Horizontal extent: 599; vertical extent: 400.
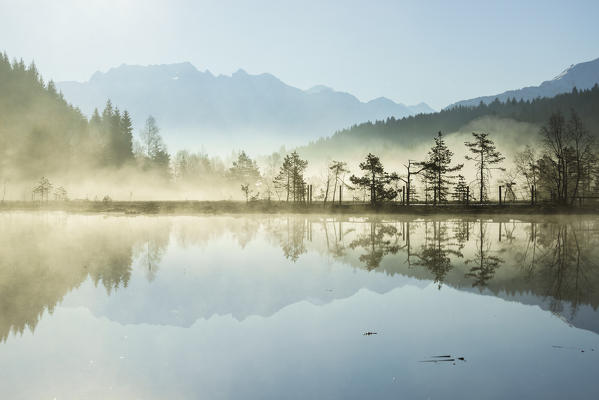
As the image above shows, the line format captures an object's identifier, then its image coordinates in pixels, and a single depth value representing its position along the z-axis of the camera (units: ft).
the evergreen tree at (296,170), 238.52
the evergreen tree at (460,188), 229.66
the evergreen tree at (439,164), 205.98
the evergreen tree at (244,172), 330.34
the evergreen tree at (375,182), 197.88
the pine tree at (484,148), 209.36
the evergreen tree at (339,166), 230.40
